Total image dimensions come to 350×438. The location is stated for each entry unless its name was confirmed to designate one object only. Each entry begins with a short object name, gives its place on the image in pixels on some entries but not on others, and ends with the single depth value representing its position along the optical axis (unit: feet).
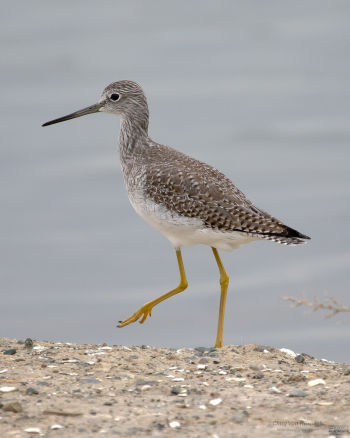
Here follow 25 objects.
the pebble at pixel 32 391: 46.39
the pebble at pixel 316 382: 48.88
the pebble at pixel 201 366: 52.90
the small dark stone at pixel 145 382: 48.65
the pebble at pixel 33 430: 40.81
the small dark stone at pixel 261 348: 59.36
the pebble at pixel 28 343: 57.99
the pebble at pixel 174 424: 41.37
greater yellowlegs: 62.75
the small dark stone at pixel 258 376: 50.94
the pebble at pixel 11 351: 55.98
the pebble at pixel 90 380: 49.01
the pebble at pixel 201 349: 58.49
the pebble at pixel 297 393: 46.03
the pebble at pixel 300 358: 57.47
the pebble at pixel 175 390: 46.89
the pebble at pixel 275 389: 47.22
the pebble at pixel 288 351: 59.90
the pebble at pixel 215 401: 44.80
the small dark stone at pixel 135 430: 40.27
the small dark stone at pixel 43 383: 48.21
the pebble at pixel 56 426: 41.20
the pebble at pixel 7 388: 47.01
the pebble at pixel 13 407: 43.19
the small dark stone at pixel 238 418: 41.97
